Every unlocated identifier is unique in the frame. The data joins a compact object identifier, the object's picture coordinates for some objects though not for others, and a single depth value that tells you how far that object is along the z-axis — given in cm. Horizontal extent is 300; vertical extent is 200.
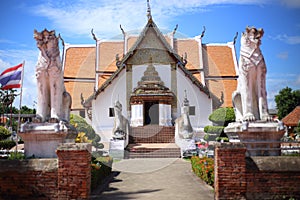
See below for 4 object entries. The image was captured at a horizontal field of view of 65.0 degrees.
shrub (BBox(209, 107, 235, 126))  1455
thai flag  890
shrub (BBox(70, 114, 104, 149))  1272
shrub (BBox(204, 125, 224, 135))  1468
